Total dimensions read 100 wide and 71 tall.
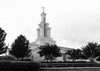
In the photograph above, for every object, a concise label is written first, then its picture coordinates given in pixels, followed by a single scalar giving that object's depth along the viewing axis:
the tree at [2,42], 33.97
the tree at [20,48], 37.79
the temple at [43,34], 62.95
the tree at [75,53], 43.88
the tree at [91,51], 39.53
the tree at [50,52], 37.16
